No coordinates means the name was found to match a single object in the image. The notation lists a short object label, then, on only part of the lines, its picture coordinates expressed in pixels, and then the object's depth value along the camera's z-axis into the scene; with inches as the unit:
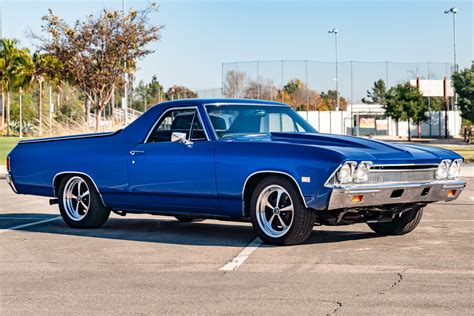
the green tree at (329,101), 2778.1
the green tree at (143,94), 4485.7
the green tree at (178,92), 4018.2
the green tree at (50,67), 1754.4
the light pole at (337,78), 2508.9
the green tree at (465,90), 2696.9
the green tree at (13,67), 2842.0
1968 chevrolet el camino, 347.9
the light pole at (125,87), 1674.2
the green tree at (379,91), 2866.9
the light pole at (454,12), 2834.6
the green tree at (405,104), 2842.0
